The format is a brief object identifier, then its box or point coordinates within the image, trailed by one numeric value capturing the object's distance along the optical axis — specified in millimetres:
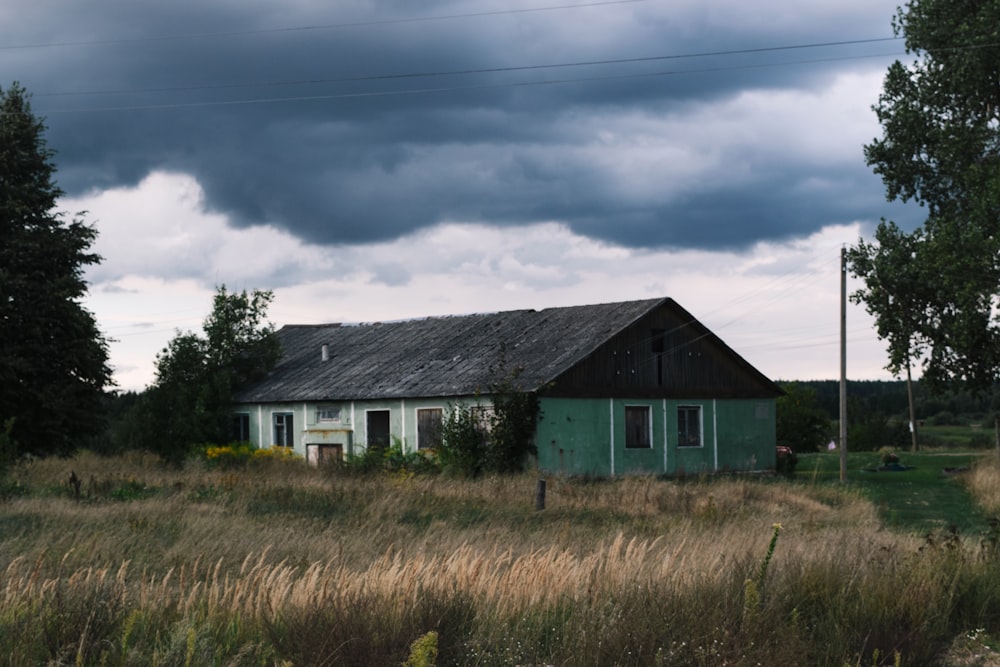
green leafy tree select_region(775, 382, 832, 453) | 61312
